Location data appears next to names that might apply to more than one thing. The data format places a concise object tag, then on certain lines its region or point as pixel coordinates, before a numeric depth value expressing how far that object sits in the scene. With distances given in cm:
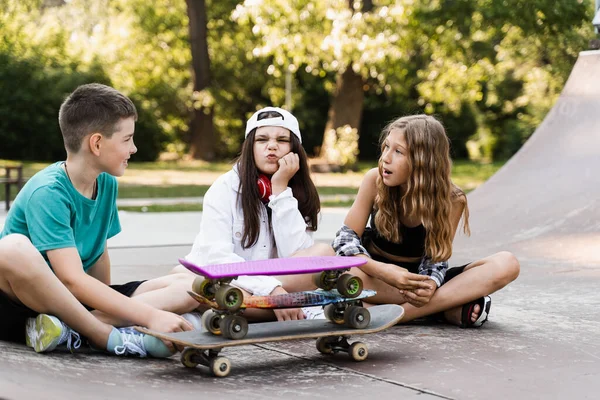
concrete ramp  689
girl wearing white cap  411
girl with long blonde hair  414
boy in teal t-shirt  346
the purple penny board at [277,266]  319
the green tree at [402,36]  1877
